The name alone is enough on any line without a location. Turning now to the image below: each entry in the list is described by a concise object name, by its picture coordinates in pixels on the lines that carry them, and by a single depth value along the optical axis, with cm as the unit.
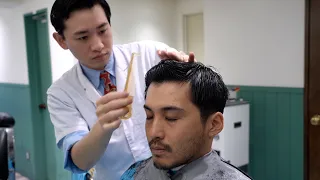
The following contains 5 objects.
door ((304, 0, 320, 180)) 322
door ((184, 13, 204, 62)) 498
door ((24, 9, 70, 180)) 428
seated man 105
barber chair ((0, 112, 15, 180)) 226
